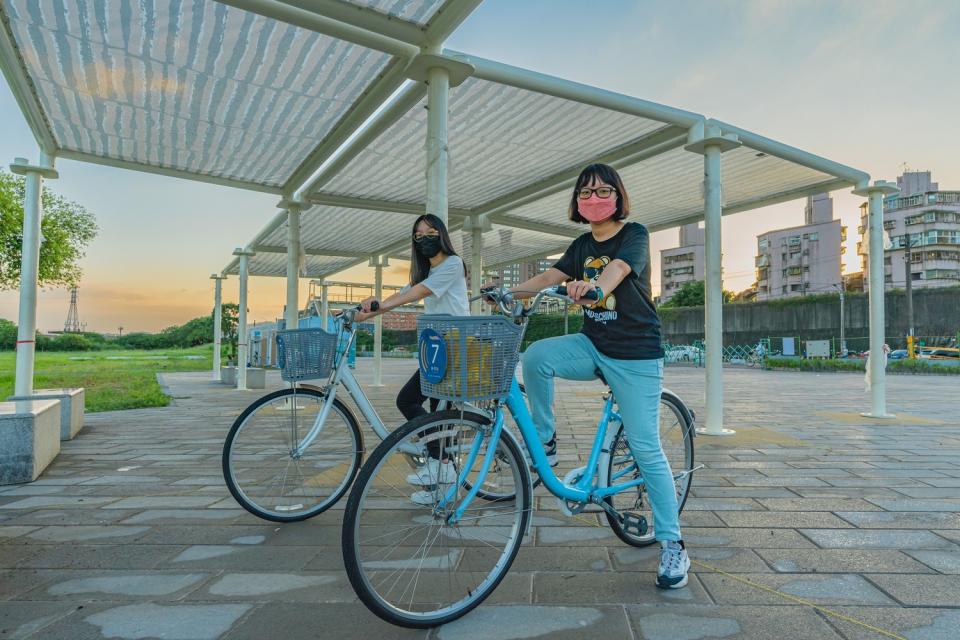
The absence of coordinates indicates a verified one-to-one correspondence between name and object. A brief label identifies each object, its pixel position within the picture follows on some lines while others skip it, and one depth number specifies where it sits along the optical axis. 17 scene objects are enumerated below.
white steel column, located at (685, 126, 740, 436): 6.18
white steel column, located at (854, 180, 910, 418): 7.54
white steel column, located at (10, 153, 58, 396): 6.62
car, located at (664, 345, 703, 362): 35.69
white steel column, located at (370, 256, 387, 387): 14.33
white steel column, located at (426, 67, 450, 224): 4.83
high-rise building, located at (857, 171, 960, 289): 64.69
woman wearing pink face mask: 2.40
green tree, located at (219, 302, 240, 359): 20.43
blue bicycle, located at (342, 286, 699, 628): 1.99
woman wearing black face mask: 3.36
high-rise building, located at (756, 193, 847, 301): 68.19
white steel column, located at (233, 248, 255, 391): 12.66
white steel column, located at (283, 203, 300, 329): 8.66
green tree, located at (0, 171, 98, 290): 21.28
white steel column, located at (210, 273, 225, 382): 17.13
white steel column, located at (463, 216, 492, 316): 10.37
